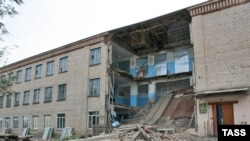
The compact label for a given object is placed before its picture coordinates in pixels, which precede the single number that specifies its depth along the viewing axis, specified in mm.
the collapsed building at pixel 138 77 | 17078
